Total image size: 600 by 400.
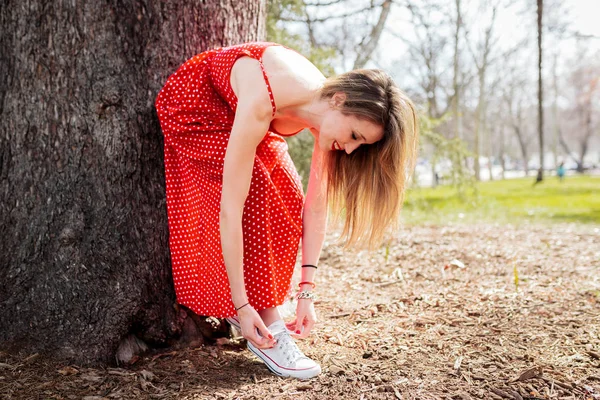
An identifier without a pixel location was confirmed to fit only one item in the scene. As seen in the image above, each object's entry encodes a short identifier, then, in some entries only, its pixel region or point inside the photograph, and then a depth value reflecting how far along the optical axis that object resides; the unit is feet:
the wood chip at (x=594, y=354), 6.84
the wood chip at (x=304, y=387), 6.21
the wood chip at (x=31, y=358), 6.64
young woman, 6.38
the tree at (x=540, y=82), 28.30
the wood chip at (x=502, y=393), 5.87
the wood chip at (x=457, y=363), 6.62
